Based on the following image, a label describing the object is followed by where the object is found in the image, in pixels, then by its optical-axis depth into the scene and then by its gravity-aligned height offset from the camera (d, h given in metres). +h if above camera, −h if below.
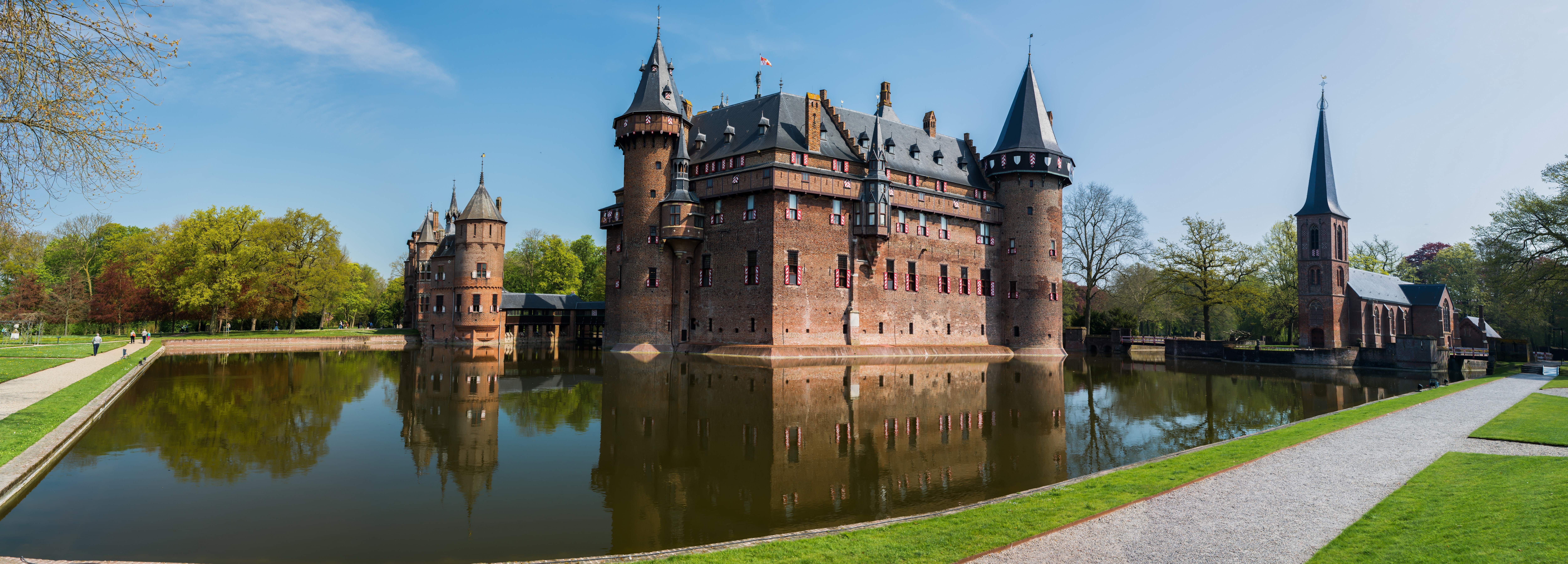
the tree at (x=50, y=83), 9.34 +3.09
